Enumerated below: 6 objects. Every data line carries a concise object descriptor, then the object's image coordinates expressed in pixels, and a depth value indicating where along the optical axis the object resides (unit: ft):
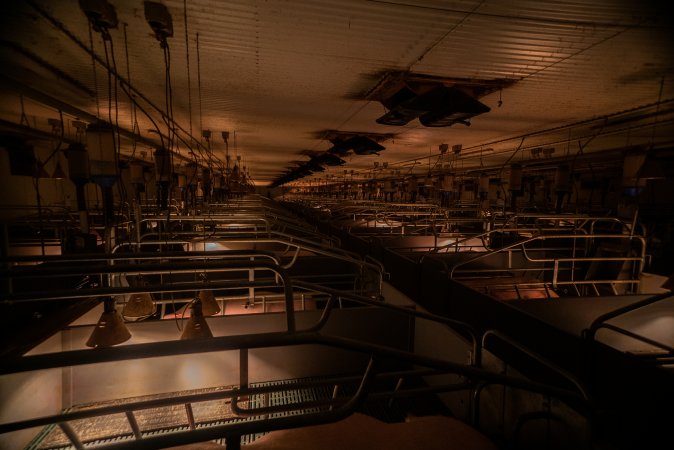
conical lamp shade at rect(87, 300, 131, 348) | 6.17
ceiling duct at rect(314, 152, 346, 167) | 19.54
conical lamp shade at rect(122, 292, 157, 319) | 7.63
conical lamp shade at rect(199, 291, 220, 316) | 8.71
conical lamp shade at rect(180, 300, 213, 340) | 6.48
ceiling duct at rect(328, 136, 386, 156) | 14.84
